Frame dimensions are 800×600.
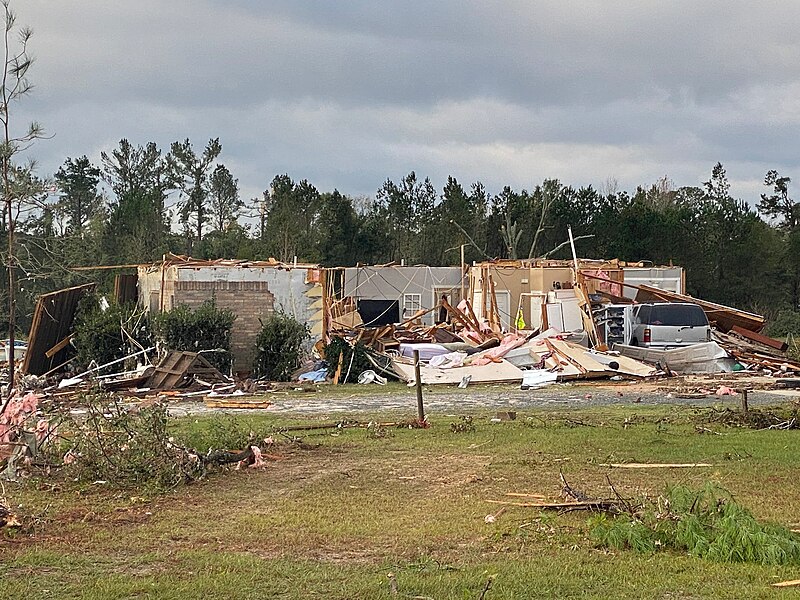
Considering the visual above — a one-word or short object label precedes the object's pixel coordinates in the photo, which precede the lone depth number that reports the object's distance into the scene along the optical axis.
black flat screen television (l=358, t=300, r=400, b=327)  41.94
